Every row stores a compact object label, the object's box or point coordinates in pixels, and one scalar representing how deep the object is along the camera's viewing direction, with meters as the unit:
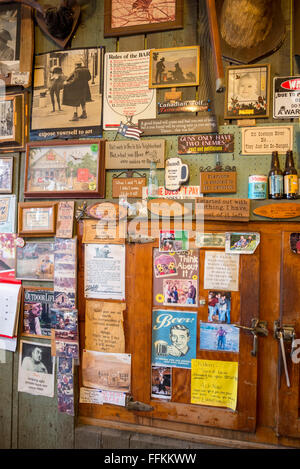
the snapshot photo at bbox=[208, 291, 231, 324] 1.94
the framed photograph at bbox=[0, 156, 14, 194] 2.27
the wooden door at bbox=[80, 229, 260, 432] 1.90
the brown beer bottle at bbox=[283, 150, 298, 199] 1.82
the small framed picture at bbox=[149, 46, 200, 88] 2.01
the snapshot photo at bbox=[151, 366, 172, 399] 2.02
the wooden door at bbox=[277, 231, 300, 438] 1.84
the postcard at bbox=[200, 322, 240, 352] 1.93
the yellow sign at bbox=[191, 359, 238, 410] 1.93
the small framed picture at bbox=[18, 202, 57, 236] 2.17
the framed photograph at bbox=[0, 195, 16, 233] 2.27
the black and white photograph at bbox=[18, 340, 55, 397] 2.18
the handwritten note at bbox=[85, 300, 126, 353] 2.08
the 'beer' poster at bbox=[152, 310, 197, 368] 2.00
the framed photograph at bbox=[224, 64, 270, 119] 1.93
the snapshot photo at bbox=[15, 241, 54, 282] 2.19
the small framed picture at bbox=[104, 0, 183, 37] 2.04
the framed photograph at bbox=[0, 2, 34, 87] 2.23
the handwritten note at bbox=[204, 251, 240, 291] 1.94
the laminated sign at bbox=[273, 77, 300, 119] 1.89
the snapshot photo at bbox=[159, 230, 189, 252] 2.00
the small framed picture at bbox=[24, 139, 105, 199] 2.10
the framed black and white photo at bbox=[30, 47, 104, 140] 2.15
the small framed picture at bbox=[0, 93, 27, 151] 2.24
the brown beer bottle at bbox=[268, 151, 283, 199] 1.84
